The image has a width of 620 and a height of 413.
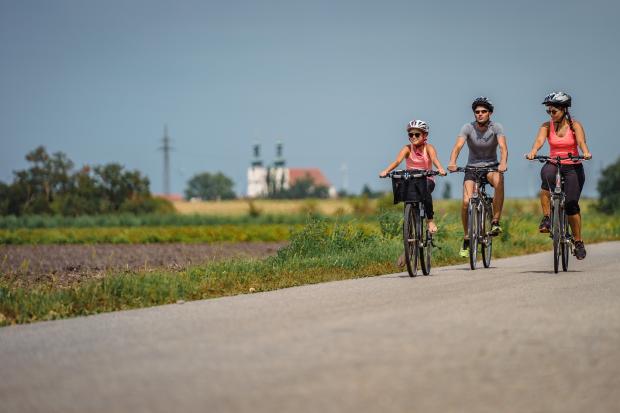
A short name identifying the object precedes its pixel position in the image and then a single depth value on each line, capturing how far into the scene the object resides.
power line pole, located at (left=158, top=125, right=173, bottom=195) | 124.49
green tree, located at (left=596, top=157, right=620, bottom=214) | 94.56
